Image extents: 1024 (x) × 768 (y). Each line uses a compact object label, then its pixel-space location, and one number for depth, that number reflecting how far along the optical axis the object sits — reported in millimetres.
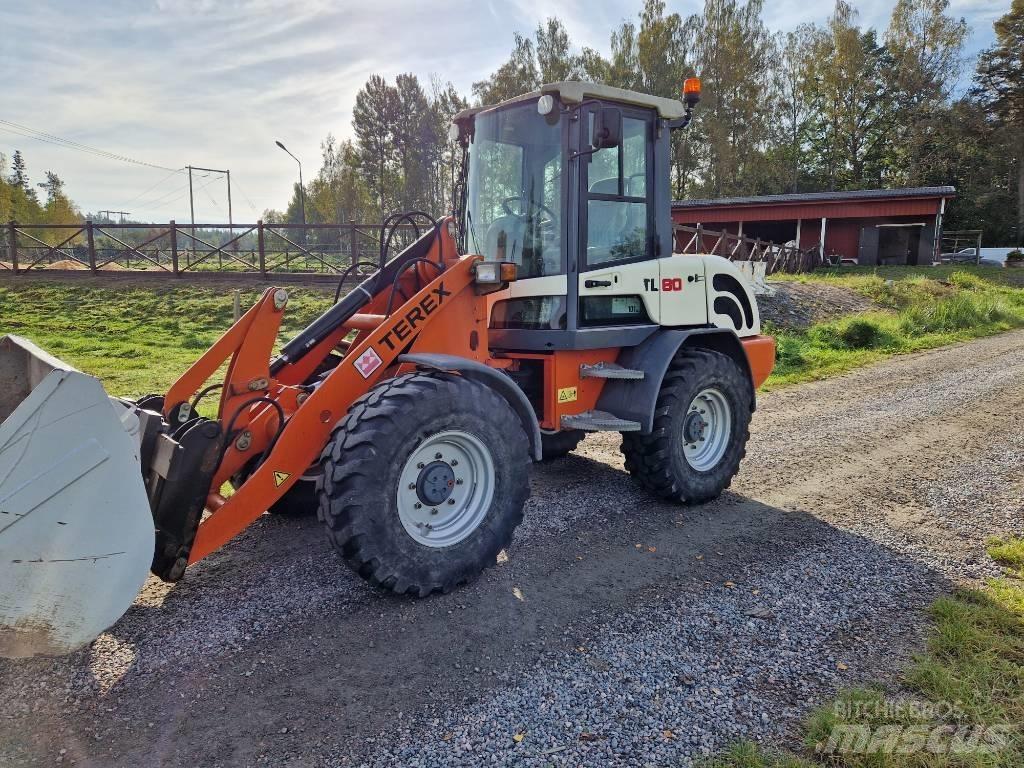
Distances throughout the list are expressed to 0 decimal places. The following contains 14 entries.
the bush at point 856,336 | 12289
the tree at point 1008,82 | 37312
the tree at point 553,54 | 40912
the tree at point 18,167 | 76000
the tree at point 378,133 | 45875
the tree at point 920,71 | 37469
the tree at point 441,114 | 45156
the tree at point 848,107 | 39688
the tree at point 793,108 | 40719
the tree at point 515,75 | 40781
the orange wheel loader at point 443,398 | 2404
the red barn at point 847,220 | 27484
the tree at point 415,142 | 46000
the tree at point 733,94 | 38750
